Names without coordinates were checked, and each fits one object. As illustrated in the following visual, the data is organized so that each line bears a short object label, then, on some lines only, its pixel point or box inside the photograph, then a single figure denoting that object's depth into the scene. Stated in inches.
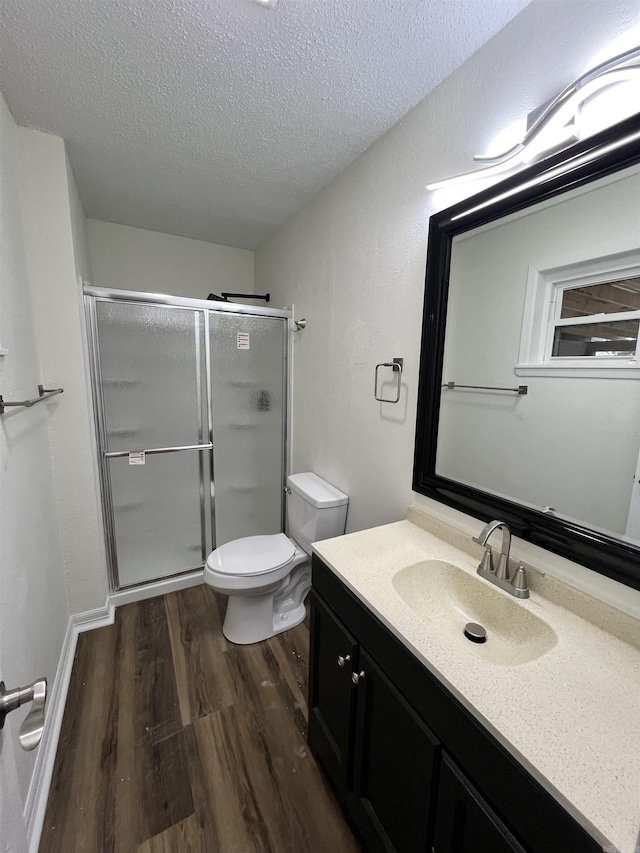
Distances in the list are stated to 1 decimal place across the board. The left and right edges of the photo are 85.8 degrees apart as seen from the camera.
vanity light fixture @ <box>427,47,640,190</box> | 29.7
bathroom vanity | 22.1
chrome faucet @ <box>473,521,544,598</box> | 38.7
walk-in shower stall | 81.1
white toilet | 69.1
